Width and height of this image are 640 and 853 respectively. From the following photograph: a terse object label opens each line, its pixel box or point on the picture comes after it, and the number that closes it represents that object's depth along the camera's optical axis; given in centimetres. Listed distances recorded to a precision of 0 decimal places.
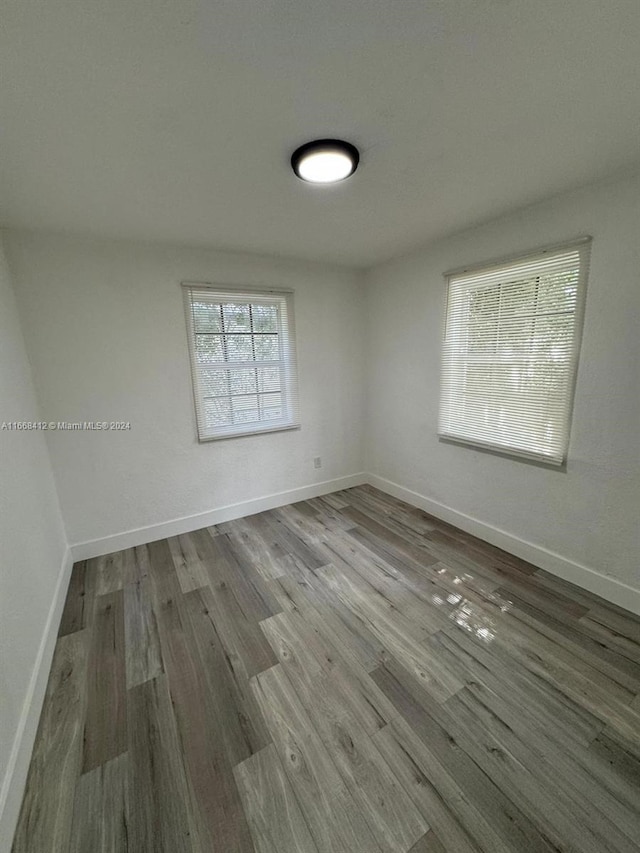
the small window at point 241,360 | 270
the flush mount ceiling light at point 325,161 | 134
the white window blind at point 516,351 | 195
